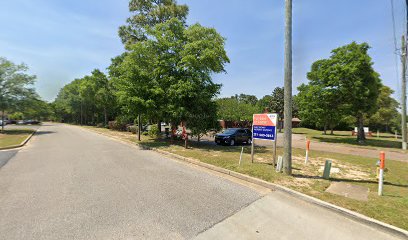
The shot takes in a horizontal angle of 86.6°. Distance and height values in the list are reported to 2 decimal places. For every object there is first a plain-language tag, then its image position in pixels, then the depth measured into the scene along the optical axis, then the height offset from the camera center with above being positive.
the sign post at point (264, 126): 8.99 -0.20
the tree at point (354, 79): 21.78 +4.53
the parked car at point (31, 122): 58.18 -0.69
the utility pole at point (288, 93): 7.61 +1.03
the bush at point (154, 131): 21.69 -1.03
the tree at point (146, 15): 24.33 +12.13
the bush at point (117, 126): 33.54 -0.88
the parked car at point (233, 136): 17.86 -1.26
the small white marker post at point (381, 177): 6.06 -1.52
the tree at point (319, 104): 23.62 +2.13
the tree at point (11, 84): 27.88 +4.57
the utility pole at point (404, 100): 18.00 +1.96
